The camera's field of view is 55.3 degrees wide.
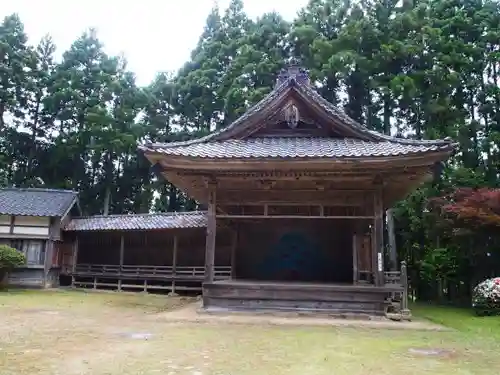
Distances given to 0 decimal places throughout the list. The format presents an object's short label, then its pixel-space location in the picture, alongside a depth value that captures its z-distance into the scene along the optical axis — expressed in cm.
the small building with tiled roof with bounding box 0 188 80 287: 2275
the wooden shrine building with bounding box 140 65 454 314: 1114
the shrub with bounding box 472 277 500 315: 1436
